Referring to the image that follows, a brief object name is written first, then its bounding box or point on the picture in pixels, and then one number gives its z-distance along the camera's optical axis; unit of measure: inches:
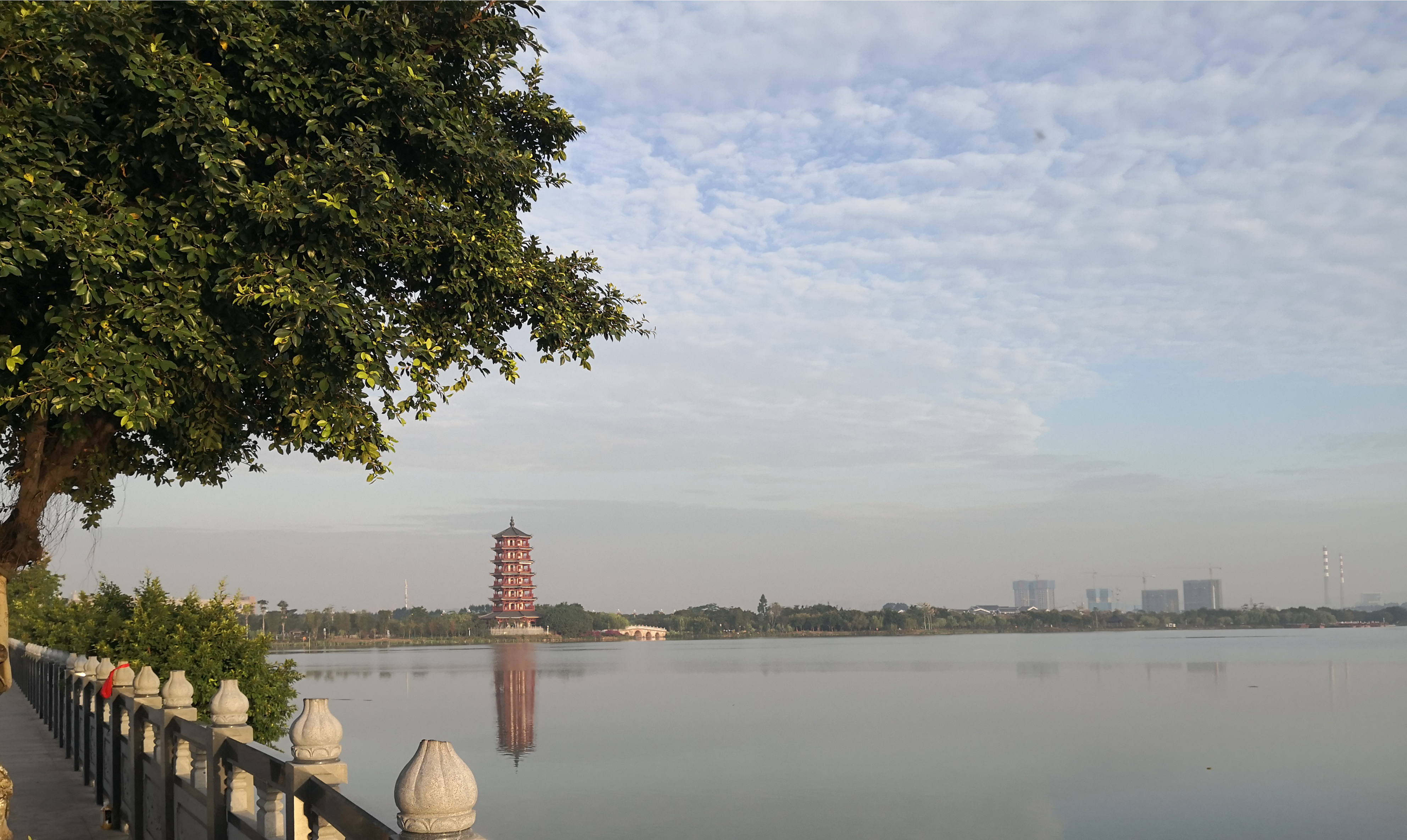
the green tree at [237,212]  300.2
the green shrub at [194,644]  711.7
